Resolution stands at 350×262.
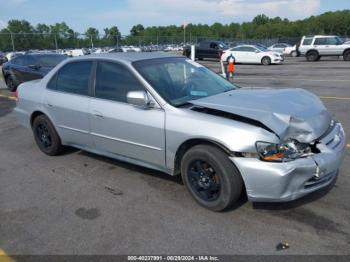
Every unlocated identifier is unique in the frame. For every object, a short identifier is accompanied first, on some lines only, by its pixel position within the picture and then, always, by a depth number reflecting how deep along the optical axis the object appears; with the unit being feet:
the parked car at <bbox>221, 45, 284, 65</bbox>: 86.40
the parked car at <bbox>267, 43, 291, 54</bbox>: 120.08
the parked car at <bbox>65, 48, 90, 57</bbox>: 115.85
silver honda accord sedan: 11.39
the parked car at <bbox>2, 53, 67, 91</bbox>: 39.63
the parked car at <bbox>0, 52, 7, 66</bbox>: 110.42
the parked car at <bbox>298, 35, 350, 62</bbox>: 88.28
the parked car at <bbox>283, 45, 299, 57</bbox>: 119.61
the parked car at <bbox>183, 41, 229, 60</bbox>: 100.22
